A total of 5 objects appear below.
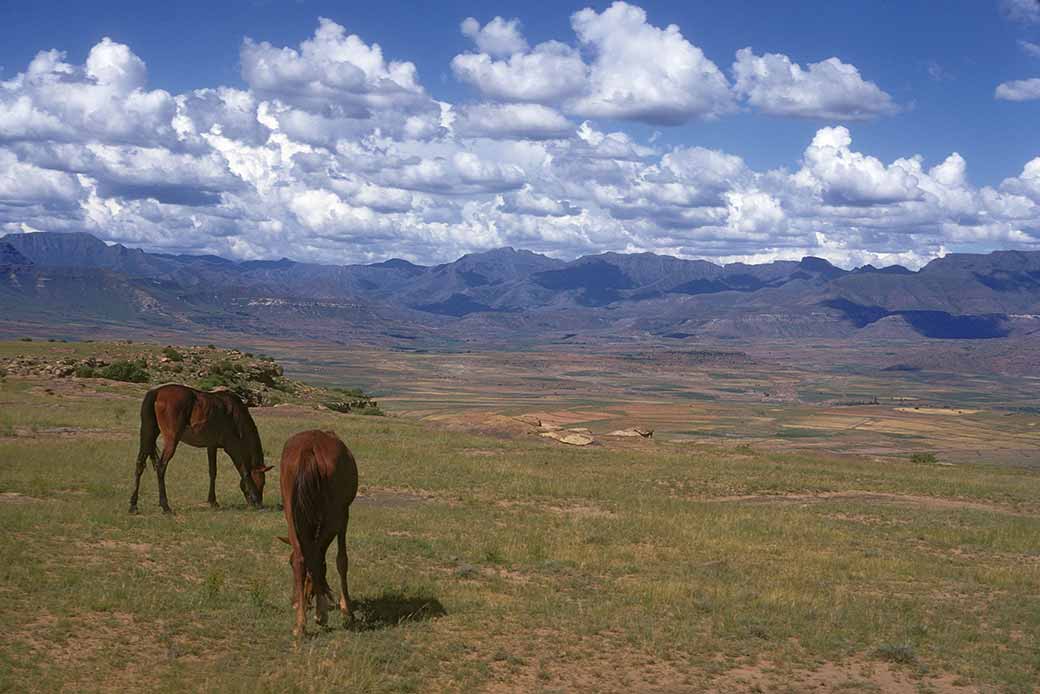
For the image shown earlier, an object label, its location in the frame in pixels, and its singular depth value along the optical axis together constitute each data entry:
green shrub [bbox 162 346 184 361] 60.81
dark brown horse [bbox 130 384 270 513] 18.92
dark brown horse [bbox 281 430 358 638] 11.98
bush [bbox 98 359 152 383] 53.59
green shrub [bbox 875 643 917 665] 12.84
